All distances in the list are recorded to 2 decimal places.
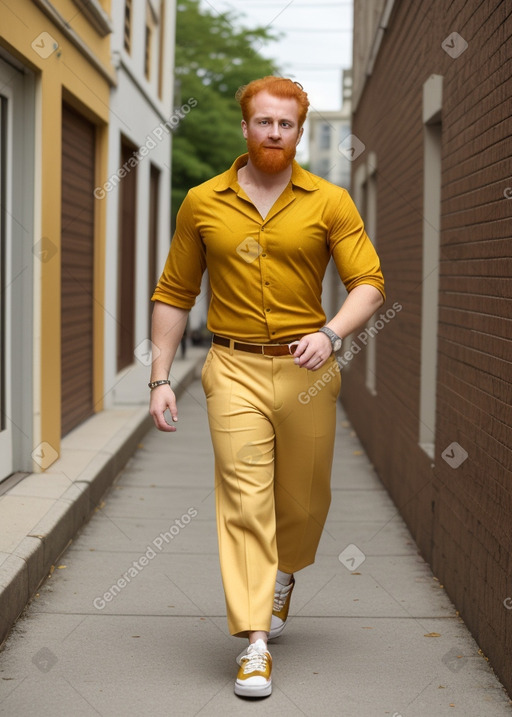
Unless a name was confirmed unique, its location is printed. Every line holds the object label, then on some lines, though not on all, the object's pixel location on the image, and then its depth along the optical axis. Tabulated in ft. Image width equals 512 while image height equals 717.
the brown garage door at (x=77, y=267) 30.63
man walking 13.52
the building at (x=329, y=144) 294.46
